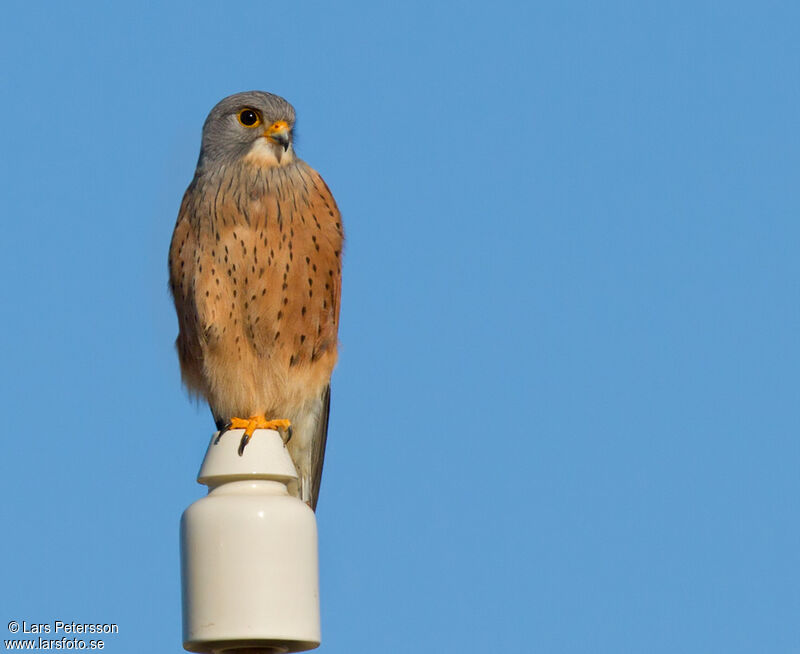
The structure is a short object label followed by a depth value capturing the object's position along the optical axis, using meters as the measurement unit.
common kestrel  13.73
